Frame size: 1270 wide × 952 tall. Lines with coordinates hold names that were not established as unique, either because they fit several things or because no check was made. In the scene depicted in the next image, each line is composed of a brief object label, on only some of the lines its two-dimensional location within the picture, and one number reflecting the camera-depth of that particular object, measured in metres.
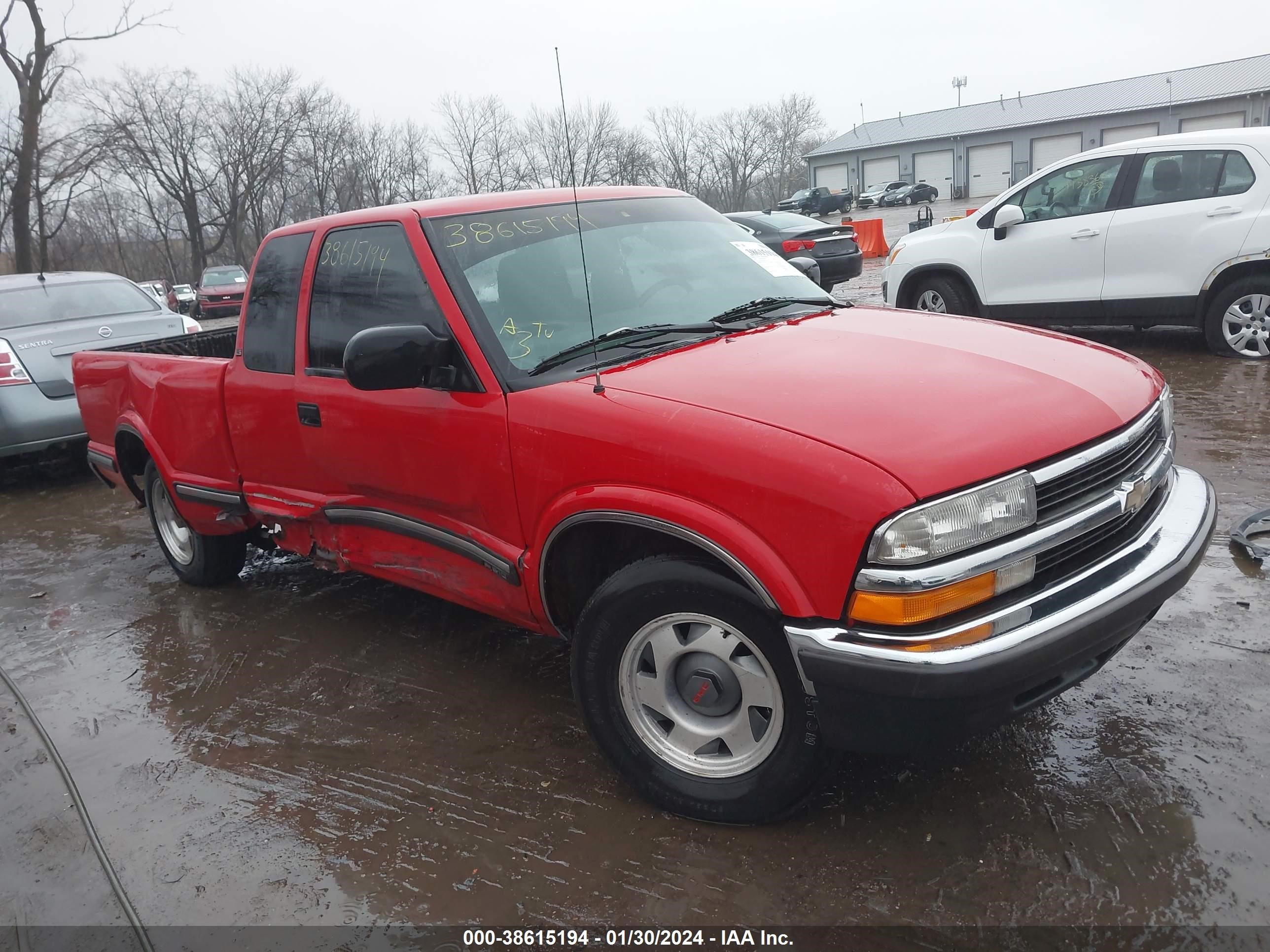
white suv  7.25
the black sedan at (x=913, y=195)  48.53
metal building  43.53
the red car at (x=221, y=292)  27.80
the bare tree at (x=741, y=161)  65.81
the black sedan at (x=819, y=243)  14.14
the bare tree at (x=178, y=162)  44.50
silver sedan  7.39
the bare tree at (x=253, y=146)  45.25
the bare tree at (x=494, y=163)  42.98
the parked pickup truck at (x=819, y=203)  46.81
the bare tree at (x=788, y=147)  67.12
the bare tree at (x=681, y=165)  62.41
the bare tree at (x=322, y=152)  45.38
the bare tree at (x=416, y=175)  49.09
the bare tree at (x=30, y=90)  26.41
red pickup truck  2.28
